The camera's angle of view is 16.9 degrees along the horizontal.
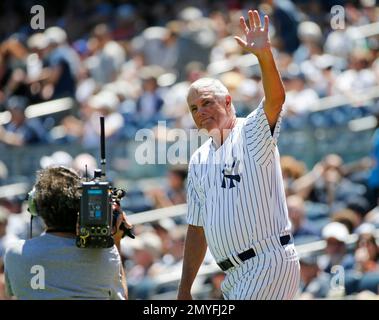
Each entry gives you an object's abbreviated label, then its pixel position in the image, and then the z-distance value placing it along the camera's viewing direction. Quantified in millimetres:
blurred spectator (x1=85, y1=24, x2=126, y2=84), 15523
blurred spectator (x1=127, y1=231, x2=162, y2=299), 10562
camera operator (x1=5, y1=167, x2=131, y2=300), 5488
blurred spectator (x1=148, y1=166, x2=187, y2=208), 12079
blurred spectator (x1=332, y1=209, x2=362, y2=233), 10305
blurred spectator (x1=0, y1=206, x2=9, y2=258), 11805
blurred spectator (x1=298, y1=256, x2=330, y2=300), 9156
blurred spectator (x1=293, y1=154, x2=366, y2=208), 11500
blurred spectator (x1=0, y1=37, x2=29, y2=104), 15555
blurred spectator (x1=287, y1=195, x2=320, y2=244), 10508
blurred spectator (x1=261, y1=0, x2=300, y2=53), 15203
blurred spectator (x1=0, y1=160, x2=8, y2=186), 13425
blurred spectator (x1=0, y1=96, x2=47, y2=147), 13891
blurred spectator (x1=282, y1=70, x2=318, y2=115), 12688
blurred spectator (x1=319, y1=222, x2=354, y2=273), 9750
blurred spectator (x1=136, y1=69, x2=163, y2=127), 13544
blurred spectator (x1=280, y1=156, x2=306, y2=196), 11500
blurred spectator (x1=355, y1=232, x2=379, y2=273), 9477
